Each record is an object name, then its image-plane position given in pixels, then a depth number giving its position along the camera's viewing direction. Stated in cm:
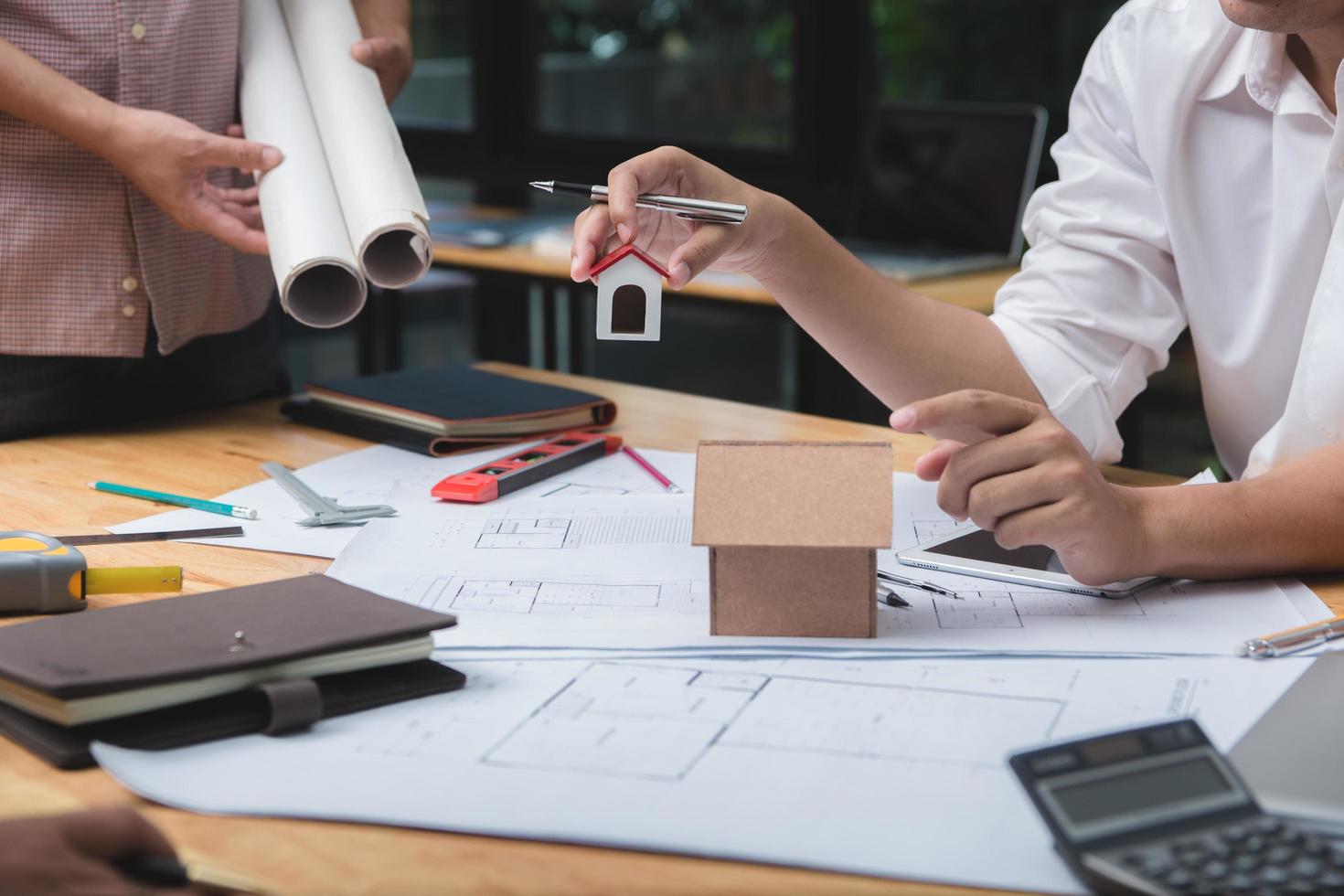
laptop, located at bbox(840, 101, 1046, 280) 281
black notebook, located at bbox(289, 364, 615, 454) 140
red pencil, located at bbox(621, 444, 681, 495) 127
